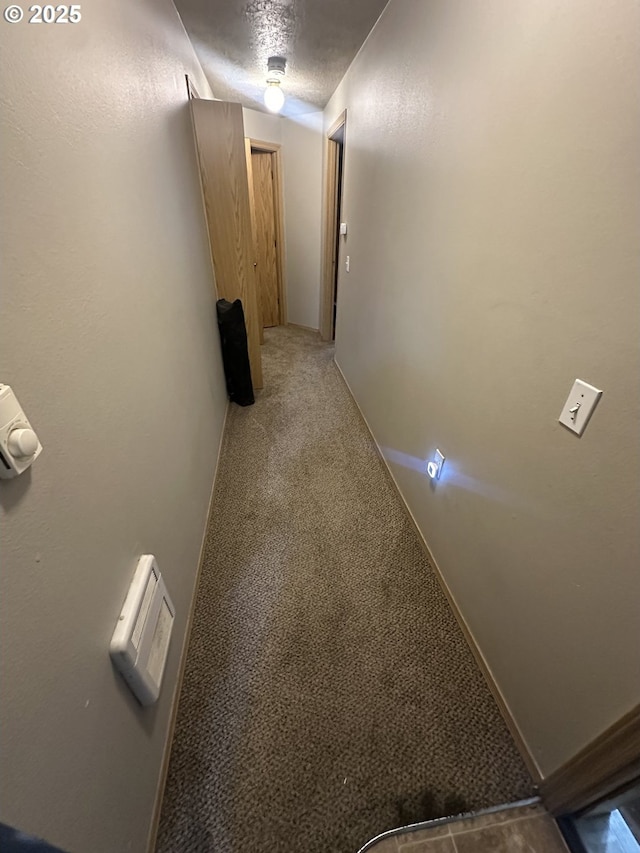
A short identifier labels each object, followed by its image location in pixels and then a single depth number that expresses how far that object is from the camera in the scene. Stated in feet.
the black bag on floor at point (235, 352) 8.09
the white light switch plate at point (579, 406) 2.44
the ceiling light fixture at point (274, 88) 7.90
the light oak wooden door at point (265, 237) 12.51
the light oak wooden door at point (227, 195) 6.96
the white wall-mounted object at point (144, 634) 2.45
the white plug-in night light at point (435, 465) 4.82
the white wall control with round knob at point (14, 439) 1.51
